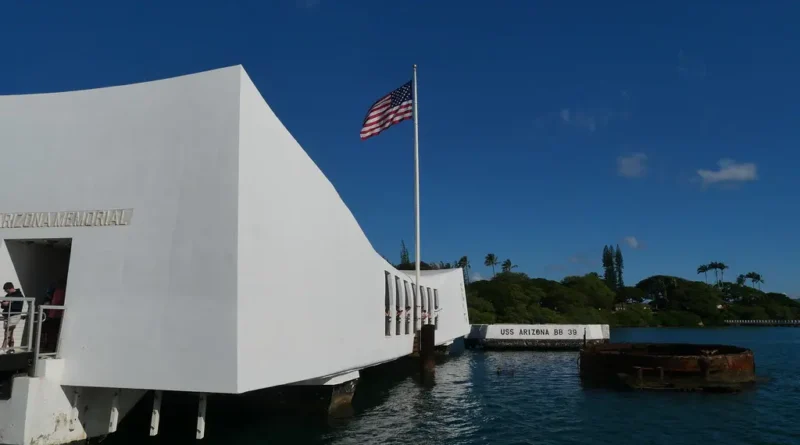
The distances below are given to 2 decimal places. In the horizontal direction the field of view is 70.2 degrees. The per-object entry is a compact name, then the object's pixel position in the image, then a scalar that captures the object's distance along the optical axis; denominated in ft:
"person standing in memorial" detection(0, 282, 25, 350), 38.17
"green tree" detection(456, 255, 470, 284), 436.68
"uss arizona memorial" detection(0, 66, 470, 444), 36.91
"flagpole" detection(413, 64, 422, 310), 93.92
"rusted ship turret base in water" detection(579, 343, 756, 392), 82.23
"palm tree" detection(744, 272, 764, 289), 547.90
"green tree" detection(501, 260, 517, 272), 475.72
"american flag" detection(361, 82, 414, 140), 83.15
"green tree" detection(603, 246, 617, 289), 501.97
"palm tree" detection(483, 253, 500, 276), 489.26
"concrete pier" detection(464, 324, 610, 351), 164.04
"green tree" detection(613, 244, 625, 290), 507.67
